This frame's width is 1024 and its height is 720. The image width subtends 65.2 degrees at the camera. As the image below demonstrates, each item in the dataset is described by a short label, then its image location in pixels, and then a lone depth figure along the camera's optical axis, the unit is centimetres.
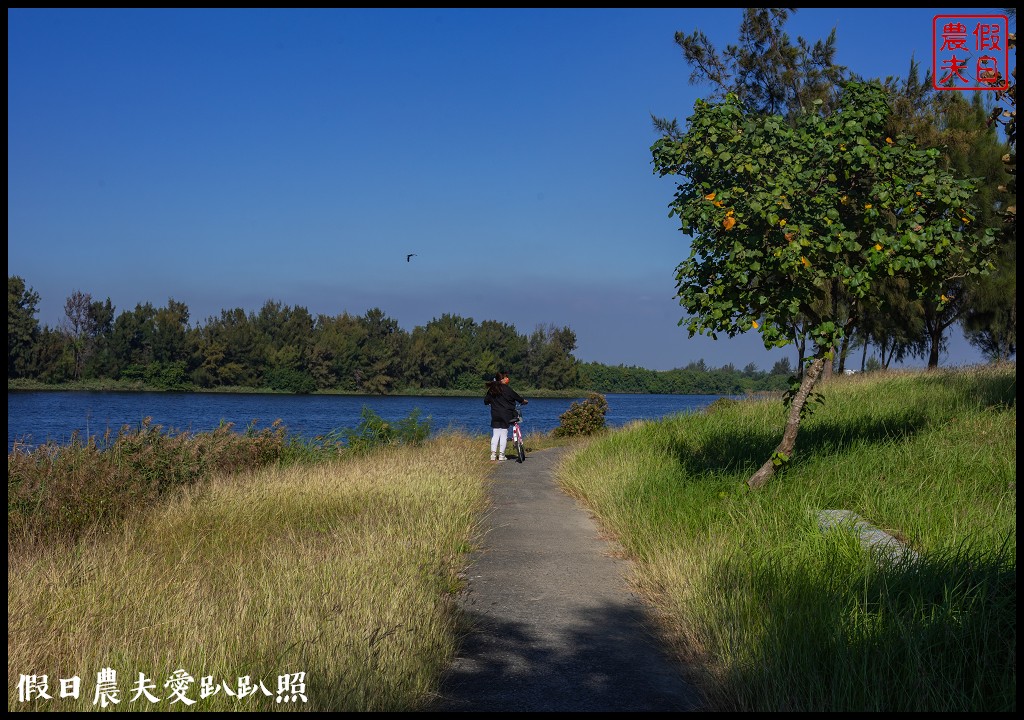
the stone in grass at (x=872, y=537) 625
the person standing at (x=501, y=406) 1691
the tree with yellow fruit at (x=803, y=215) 886
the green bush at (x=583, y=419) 2803
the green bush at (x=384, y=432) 2006
